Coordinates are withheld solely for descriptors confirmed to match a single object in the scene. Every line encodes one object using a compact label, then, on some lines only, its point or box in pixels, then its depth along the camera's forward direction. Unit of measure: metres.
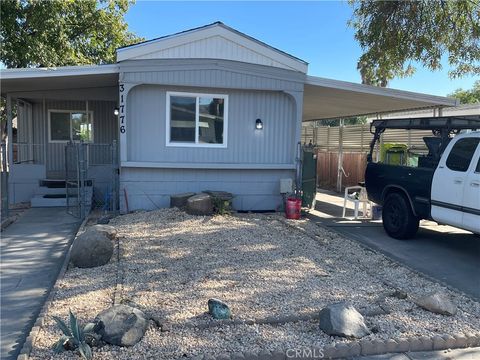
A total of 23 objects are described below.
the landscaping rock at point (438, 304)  4.50
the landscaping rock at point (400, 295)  4.95
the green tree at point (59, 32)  15.39
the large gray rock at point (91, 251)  5.83
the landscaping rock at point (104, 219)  8.85
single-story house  9.60
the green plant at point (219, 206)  9.52
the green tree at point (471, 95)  35.70
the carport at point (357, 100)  10.52
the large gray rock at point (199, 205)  9.19
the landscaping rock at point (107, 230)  6.25
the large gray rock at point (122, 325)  3.64
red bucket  9.77
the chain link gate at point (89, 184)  9.70
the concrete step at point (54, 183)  11.93
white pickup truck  6.49
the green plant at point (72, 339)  3.48
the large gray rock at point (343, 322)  3.88
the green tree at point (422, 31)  10.70
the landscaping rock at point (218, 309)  4.17
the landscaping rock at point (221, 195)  9.70
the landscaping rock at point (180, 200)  9.71
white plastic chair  10.07
